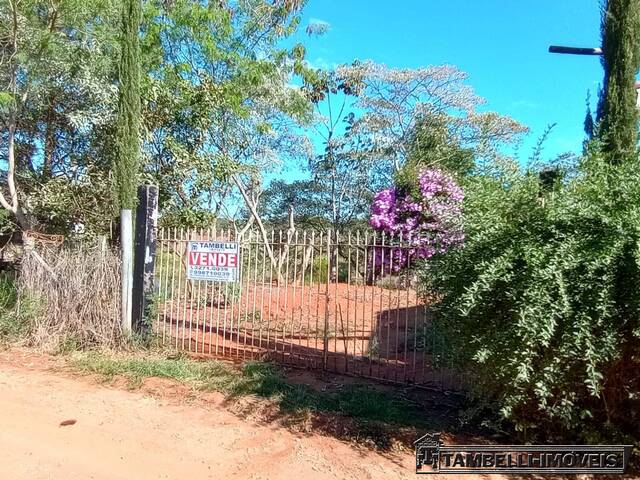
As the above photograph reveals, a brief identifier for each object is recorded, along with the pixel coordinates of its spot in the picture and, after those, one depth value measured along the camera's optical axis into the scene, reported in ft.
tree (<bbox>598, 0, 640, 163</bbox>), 23.26
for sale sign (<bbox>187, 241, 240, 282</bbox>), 24.41
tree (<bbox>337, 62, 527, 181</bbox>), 65.46
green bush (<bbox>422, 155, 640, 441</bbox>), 12.56
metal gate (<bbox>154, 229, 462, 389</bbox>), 22.11
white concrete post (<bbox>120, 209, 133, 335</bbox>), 25.41
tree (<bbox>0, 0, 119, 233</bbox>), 30.35
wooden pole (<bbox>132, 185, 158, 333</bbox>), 25.21
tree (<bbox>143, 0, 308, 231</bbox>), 37.99
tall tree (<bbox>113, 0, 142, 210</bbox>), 27.61
